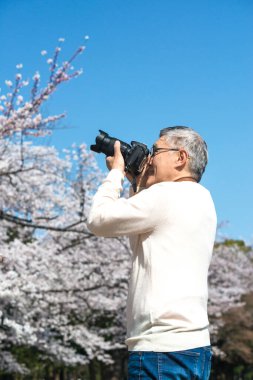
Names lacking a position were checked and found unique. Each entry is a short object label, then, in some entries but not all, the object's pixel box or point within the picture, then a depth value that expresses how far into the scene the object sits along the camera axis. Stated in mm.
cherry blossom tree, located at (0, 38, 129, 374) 11594
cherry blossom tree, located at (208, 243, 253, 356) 22083
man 2174
